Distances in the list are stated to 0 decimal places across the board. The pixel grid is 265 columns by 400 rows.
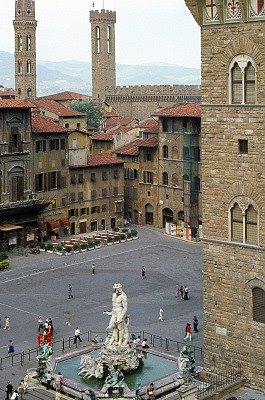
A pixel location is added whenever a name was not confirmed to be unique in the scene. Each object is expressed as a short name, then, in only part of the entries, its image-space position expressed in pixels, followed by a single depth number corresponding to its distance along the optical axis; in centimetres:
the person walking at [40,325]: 4088
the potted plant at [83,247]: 6259
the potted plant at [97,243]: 6421
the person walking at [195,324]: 4003
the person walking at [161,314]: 4256
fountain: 2972
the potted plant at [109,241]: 6562
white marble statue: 3191
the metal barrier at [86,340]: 3619
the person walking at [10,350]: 3704
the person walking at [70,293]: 4805
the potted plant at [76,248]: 6222
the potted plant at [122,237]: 6681
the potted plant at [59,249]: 6161
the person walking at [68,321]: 4229
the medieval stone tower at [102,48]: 13412
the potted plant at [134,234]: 6825
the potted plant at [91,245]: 6353
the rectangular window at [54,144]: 6723
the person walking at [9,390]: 3127
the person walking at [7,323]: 4156
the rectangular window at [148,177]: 7431
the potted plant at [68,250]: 6139
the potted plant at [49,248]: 6253
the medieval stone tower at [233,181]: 2853
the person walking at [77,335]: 3811
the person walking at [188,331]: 3847
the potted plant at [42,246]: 6308
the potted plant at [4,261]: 5572
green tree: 10444
